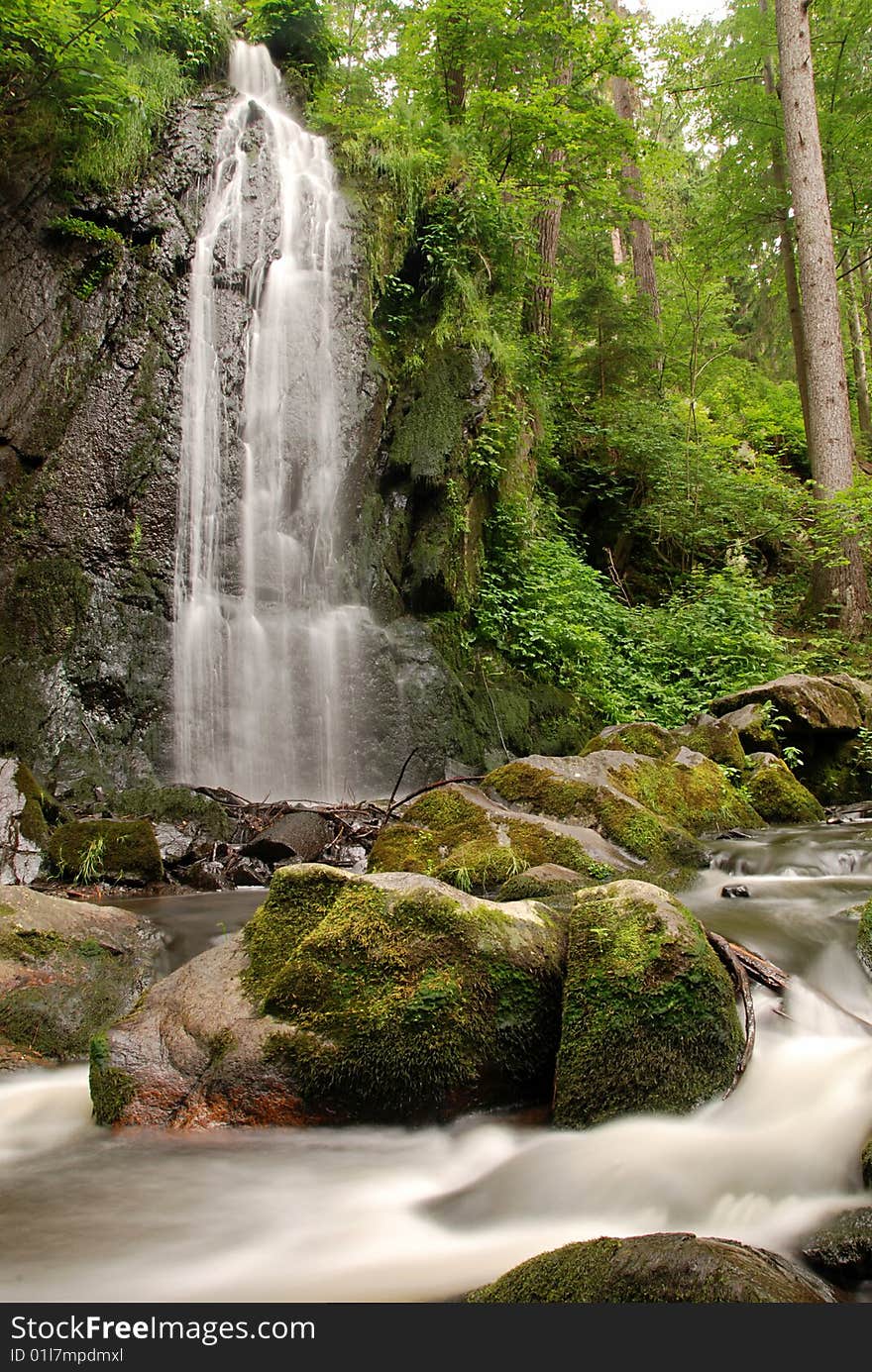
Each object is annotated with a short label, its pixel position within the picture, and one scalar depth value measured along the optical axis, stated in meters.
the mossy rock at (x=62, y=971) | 3.67
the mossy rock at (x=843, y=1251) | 2.01
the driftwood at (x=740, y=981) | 3.07
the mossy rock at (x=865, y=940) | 3.85
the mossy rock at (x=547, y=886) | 4.23
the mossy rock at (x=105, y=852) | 6.14
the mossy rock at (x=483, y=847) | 5.12
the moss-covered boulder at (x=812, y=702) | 9.23
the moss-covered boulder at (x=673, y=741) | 7.90
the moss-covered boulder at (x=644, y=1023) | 2.85
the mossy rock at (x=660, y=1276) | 1.71
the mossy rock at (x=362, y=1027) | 2.97
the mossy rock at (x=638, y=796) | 6.00
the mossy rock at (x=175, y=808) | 7.25
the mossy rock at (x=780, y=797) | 7.93
